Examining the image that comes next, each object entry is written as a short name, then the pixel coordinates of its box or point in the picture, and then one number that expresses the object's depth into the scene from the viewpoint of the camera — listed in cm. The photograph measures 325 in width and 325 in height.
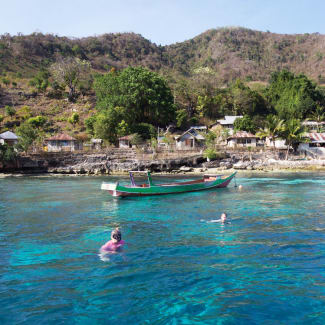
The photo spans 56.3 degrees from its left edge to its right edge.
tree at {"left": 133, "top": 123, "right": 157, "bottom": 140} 6441
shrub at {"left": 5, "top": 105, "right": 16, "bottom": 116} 7738
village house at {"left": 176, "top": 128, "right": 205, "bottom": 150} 6252
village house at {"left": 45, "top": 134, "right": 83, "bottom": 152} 5850
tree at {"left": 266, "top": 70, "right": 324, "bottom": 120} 7544
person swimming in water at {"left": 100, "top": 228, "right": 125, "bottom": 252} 1272
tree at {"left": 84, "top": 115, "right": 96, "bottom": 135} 6662
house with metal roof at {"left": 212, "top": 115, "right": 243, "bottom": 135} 7031
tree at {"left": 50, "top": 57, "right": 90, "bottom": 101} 8975
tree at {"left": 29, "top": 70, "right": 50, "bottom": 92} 9388
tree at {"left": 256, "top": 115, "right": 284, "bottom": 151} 5603
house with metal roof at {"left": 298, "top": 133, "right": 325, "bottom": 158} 5906
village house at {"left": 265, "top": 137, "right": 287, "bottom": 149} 6238
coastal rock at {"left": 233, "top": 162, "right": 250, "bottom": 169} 5275
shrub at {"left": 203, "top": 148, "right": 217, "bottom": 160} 5400
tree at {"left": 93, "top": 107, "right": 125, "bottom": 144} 6072
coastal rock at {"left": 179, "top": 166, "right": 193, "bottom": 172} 5094
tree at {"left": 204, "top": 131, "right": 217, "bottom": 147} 5720
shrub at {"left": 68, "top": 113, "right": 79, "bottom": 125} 7612
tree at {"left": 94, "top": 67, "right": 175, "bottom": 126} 6612
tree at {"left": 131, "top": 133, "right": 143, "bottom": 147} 5808
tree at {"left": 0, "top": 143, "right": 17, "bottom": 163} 4962
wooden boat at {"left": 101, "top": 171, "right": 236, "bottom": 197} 2694
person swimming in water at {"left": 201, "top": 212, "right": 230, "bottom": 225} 1750
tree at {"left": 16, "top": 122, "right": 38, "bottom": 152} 5247
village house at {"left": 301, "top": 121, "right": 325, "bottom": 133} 6969
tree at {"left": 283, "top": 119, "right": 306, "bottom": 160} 5531
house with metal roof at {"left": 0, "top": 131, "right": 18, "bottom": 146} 5864
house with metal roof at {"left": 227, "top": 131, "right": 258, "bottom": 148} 6191
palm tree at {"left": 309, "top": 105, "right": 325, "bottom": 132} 7249
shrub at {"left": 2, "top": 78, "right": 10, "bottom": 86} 9793
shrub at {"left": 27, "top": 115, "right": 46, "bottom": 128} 7250
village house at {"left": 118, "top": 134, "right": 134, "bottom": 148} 5998
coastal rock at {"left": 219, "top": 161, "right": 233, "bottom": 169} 5308
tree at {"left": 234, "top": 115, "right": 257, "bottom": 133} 6619
